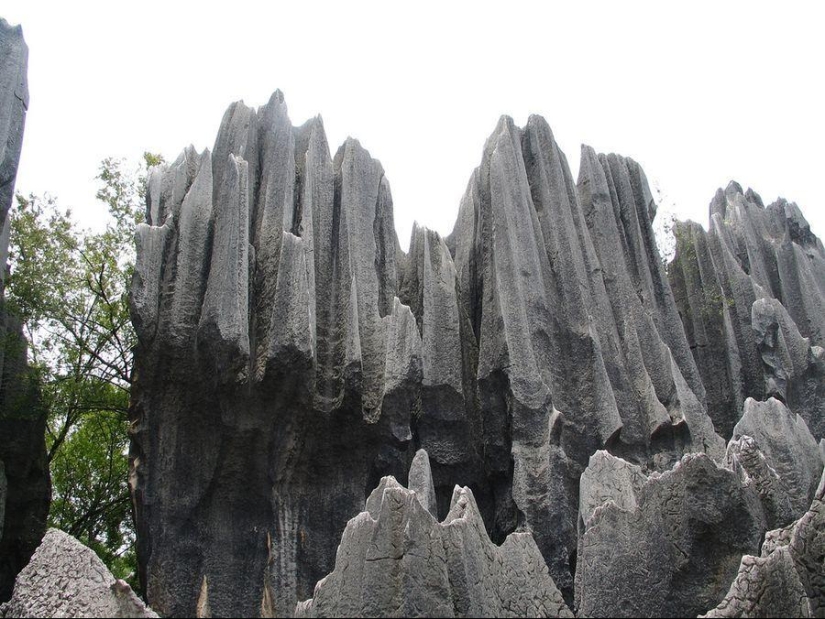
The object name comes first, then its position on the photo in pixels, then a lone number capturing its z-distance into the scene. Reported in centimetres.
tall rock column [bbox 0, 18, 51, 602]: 1345
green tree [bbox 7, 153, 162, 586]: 1811
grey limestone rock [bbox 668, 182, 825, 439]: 1719
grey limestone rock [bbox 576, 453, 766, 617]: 959
